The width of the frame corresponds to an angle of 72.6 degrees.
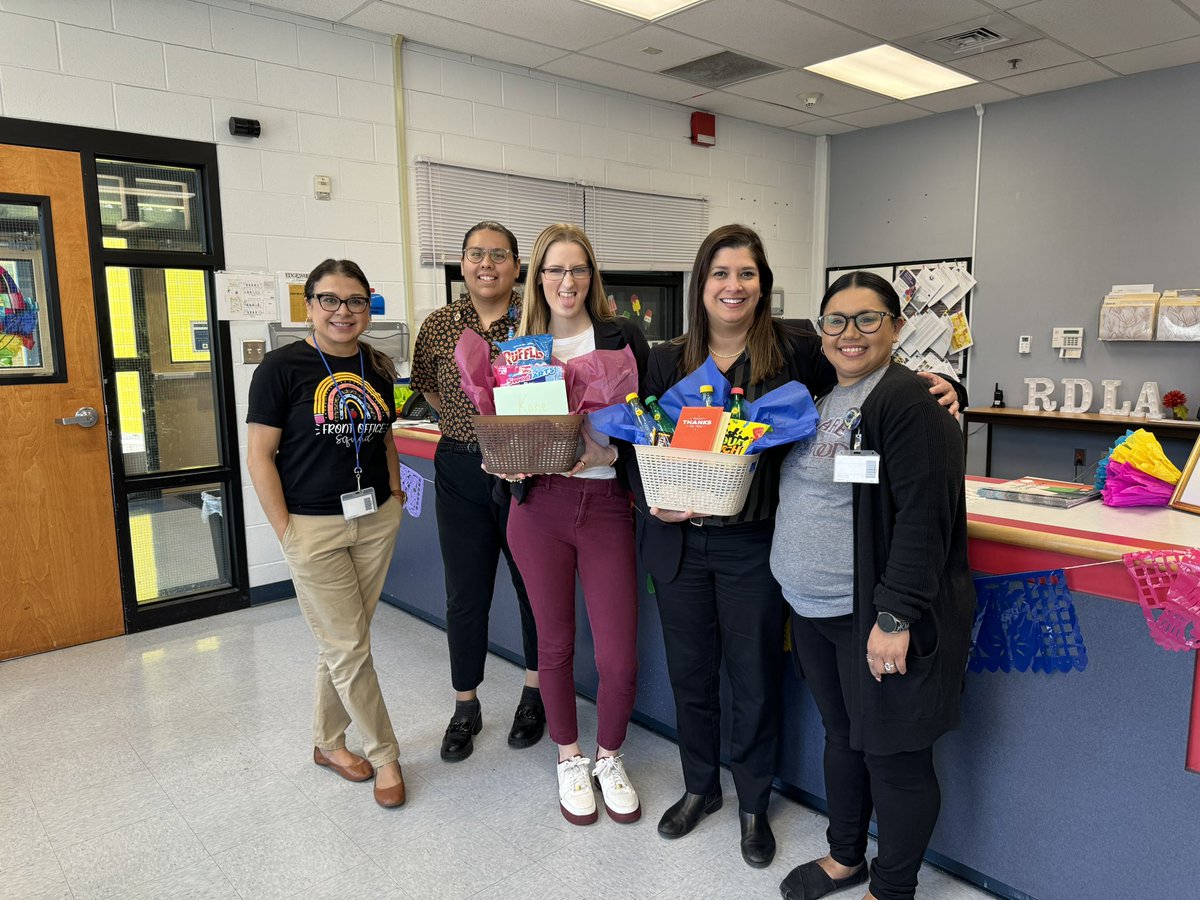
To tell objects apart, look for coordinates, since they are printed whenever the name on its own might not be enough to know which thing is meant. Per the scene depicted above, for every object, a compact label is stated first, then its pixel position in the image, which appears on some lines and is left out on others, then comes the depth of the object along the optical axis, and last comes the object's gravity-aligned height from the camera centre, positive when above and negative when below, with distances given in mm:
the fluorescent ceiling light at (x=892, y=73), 4738 +1583
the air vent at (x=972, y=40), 4228 +1539
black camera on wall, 3674 +955
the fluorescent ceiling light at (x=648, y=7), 3834 +1562
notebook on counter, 2031 -410
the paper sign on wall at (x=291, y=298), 3920 +203
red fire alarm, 5594 +1419
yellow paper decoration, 1962 -300
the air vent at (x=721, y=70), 4613 +1547
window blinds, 4453 +753
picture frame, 1899 -367
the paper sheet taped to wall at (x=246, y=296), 3744 +205
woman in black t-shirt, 2082 -357
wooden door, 3293 -547
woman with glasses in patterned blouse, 2307 -426
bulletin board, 5684 +155
